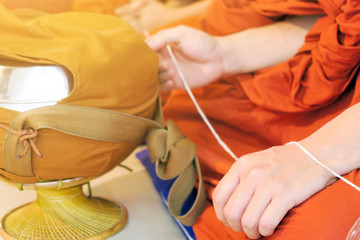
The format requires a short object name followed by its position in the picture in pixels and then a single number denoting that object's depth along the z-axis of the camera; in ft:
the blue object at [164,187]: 2.27
